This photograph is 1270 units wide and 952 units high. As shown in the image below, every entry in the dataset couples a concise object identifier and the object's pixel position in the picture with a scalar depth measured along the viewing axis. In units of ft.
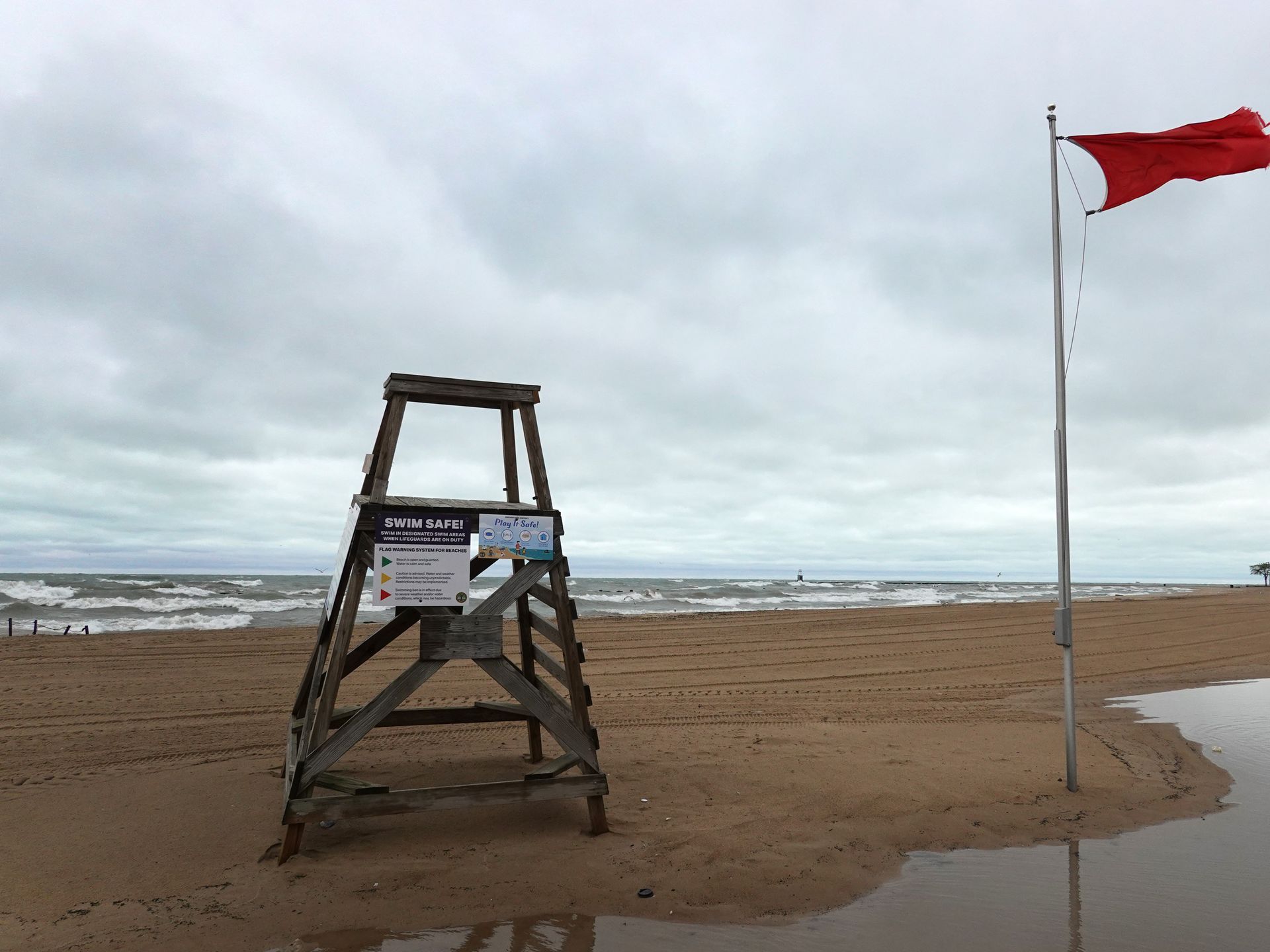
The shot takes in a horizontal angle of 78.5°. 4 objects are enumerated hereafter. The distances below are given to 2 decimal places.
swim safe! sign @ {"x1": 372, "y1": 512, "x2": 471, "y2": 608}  18.63
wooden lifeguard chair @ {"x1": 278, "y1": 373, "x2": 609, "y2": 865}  17.90
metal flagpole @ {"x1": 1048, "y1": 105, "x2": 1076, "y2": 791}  23.12
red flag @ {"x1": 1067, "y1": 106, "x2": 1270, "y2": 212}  23.93
